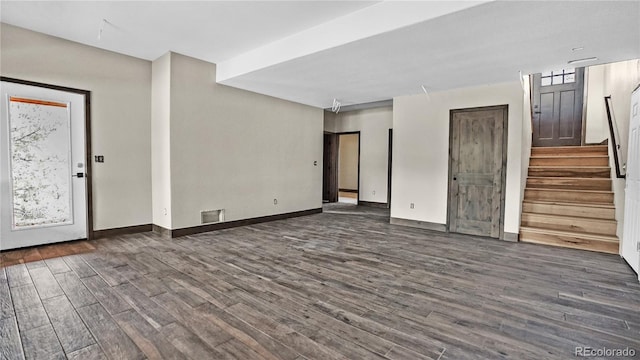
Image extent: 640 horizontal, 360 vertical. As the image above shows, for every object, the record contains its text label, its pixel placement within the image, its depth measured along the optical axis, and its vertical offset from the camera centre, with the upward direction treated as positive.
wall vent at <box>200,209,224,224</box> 5.04 -0.84
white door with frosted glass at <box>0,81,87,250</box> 3.76 -0.02
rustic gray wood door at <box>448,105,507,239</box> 4.92 -0.02
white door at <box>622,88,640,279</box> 3.36 -0.29
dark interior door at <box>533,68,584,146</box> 6.91 +1.45
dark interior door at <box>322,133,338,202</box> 9.24 -0.02
